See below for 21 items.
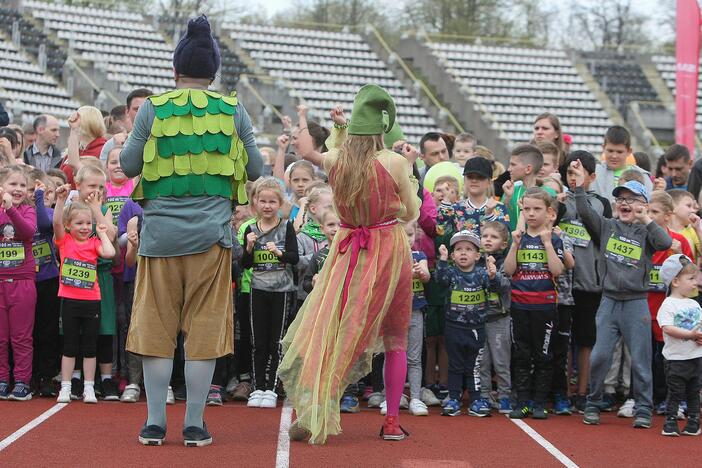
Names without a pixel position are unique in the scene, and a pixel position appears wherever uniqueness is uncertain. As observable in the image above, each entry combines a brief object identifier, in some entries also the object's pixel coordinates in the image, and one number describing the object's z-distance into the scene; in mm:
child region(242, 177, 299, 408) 9180
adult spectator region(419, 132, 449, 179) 11348
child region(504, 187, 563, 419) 8789
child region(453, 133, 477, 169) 12047
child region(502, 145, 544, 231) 9609
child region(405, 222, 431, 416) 8859
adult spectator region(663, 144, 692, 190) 11344
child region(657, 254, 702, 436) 8273
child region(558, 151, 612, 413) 9414
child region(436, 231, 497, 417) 8977
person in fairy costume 7160
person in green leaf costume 6730
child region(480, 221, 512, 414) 9031
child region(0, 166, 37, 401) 8938
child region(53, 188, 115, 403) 8906
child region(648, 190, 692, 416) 9234
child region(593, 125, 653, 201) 10297
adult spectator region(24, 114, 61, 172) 11766
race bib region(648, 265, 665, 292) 9227
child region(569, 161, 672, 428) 8719
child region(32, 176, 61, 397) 9320
